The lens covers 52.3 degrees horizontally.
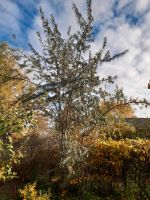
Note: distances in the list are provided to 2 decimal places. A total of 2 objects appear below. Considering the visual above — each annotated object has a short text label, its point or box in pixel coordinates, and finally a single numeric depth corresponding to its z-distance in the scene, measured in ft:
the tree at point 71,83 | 20.01
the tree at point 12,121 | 9.96
